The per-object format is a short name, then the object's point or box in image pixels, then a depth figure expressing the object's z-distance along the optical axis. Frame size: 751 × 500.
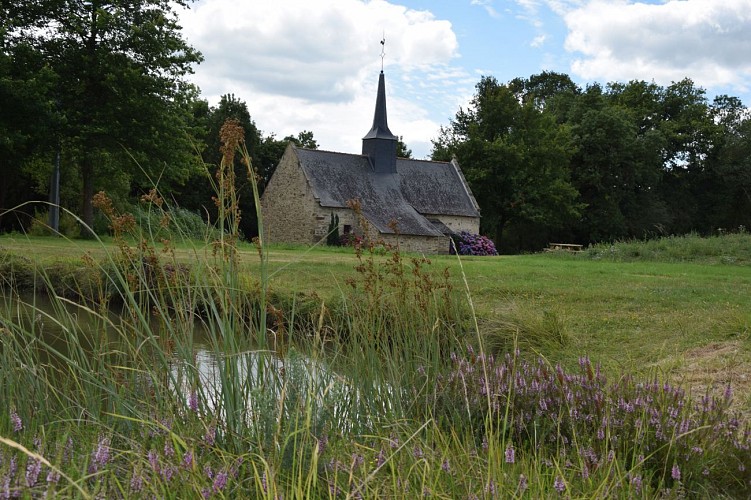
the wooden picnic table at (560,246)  31.62
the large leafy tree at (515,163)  40.16
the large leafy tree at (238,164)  38.12
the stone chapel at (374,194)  33.47
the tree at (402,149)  52.50
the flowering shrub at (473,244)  35.50
